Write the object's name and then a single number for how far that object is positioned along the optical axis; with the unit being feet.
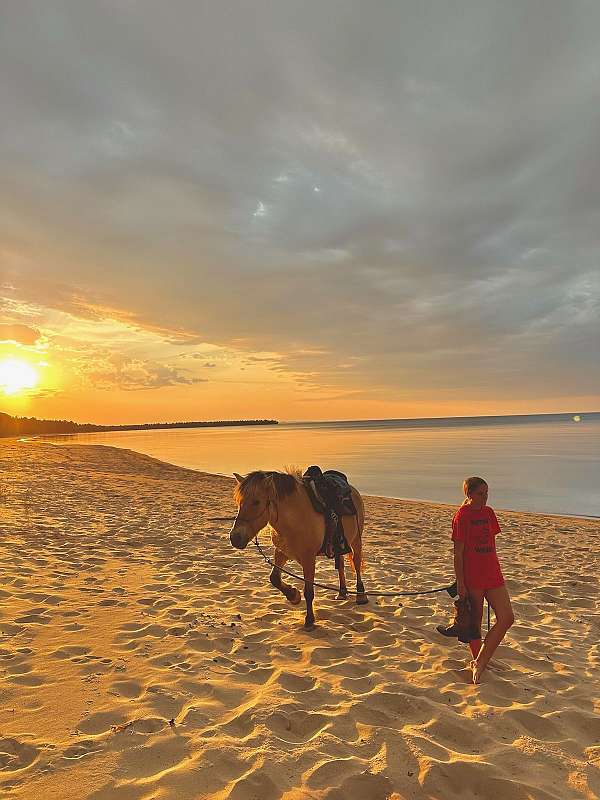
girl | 14.37
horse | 17.02
